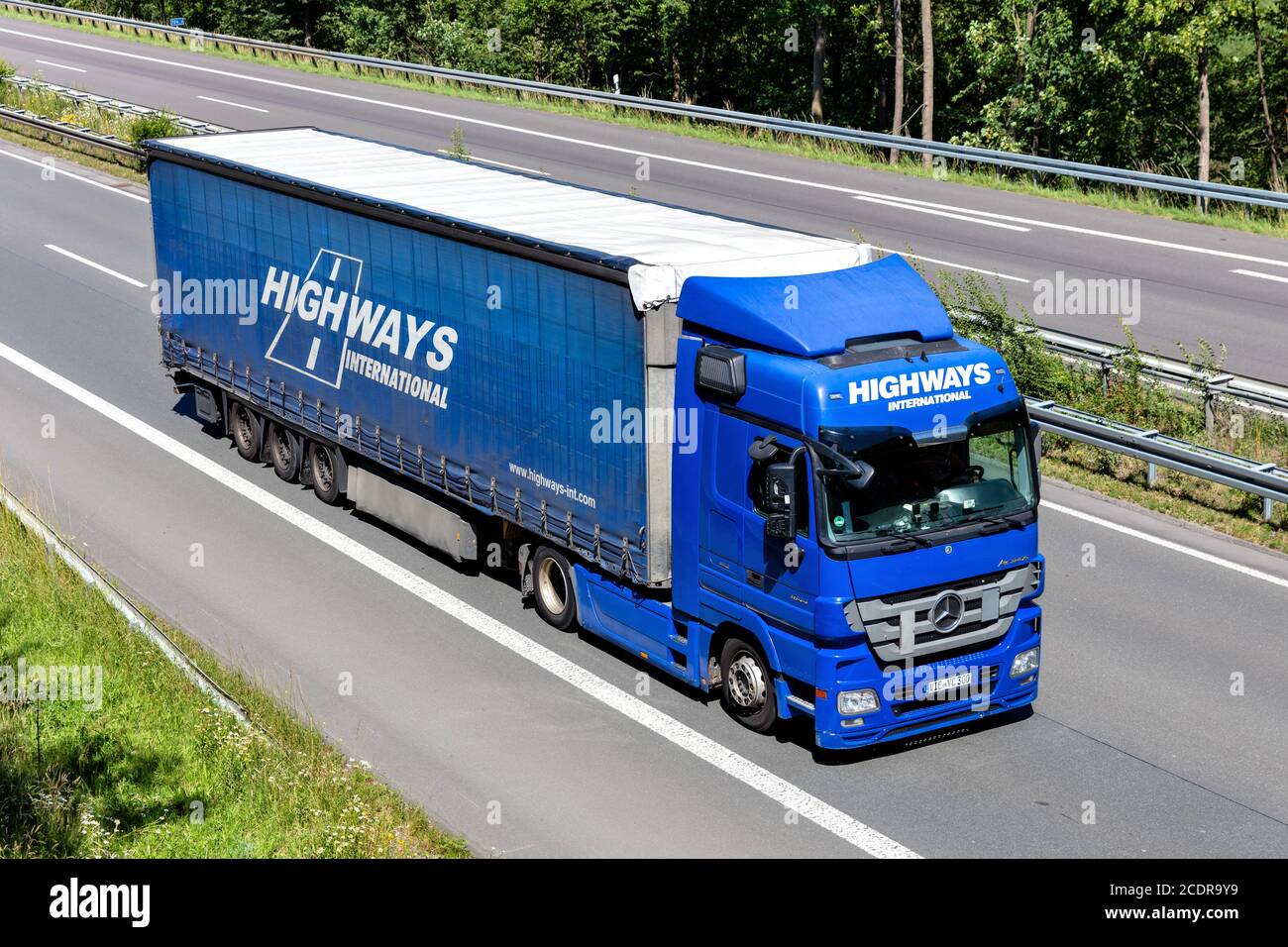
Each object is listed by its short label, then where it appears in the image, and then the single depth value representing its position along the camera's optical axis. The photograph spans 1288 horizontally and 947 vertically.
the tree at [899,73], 46.16
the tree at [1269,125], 48.28
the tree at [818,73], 51.34
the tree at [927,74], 42.62
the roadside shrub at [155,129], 34.81
